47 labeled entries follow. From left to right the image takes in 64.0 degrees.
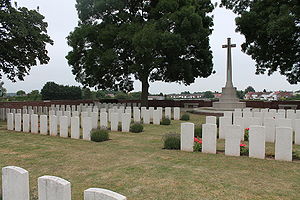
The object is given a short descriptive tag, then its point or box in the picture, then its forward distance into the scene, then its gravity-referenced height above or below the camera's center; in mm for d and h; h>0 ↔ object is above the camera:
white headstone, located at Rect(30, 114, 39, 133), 10547 -1324
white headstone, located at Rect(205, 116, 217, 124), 9263 -977
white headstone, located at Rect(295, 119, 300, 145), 7969 -1282
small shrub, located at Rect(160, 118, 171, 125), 13594 -1567
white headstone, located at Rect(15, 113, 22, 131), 11221 -1311
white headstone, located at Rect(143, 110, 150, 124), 14212 -1364
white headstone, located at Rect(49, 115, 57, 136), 10013 -1323
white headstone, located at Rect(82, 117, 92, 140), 9039 -1230
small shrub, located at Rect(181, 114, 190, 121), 15836 -1524
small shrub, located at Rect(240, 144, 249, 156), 6543 -1553
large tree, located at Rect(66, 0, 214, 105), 19141 +4394
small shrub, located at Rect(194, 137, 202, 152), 6969 -1506
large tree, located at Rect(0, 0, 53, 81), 14555 +3673
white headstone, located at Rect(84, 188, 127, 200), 1886 -817
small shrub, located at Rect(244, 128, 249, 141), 8717 -1518
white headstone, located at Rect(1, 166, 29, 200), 2615 -995
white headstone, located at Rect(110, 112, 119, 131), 11250 -1296
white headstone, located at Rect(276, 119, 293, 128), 8339 -981
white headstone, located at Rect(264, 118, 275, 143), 8328 -1219
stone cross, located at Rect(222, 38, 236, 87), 21820 +2656
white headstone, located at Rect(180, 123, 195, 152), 6867 -1242
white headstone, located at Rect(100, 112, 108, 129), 11398 -1191
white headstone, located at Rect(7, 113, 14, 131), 11625 -1323
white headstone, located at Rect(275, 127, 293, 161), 5816 -1219
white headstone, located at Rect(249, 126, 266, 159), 6059 -1219
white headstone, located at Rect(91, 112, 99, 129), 11388 -1237
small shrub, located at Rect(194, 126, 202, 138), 8816 -1407
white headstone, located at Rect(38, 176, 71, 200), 2191 -893
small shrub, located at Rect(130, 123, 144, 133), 10781 -1531
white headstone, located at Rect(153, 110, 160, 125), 13773 -1324
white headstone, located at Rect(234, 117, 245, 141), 8775 -1058
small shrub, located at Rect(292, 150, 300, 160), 6074 -1577
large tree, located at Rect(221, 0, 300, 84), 16891 +4751
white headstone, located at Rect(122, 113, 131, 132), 10922 -1279
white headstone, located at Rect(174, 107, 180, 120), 16309 -1334
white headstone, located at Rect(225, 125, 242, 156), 6285 -1232
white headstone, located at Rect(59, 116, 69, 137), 9625 -1290
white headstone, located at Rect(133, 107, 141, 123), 13912 -1219
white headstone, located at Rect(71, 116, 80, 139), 9253 -1320
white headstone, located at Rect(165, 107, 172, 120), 15494 -1107
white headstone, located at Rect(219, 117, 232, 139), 8795 -1087
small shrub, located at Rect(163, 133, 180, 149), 7242 -1456
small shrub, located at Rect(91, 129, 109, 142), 8711 -1516
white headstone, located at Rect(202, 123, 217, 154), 6574 -1225
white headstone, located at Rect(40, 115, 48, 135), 10281 -1332
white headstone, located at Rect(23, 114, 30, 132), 10922 -1320
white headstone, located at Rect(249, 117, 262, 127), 8930 -1007
